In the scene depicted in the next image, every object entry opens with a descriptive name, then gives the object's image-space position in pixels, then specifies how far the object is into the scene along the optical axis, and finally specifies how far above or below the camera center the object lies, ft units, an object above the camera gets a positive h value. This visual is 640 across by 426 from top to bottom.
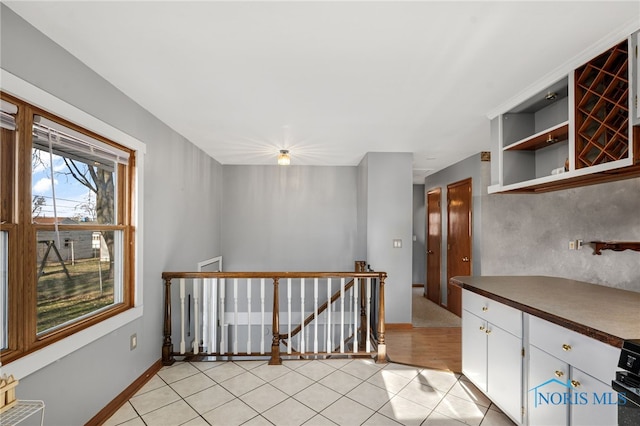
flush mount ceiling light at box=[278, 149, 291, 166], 13.02 +2.34
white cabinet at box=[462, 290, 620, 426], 4.85 -3.01
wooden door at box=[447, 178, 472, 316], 16.03 -1.19
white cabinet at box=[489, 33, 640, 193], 5.67 +1.95
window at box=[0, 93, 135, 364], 5.35 -0.29
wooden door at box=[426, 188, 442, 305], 19.63 -1.88
